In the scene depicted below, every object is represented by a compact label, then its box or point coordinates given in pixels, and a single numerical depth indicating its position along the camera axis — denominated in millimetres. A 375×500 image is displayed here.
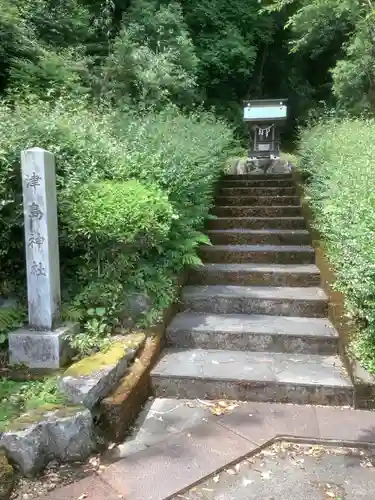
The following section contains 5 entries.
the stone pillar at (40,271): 3537
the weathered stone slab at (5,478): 2426
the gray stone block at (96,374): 2975
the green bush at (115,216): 3811
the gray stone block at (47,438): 2586
